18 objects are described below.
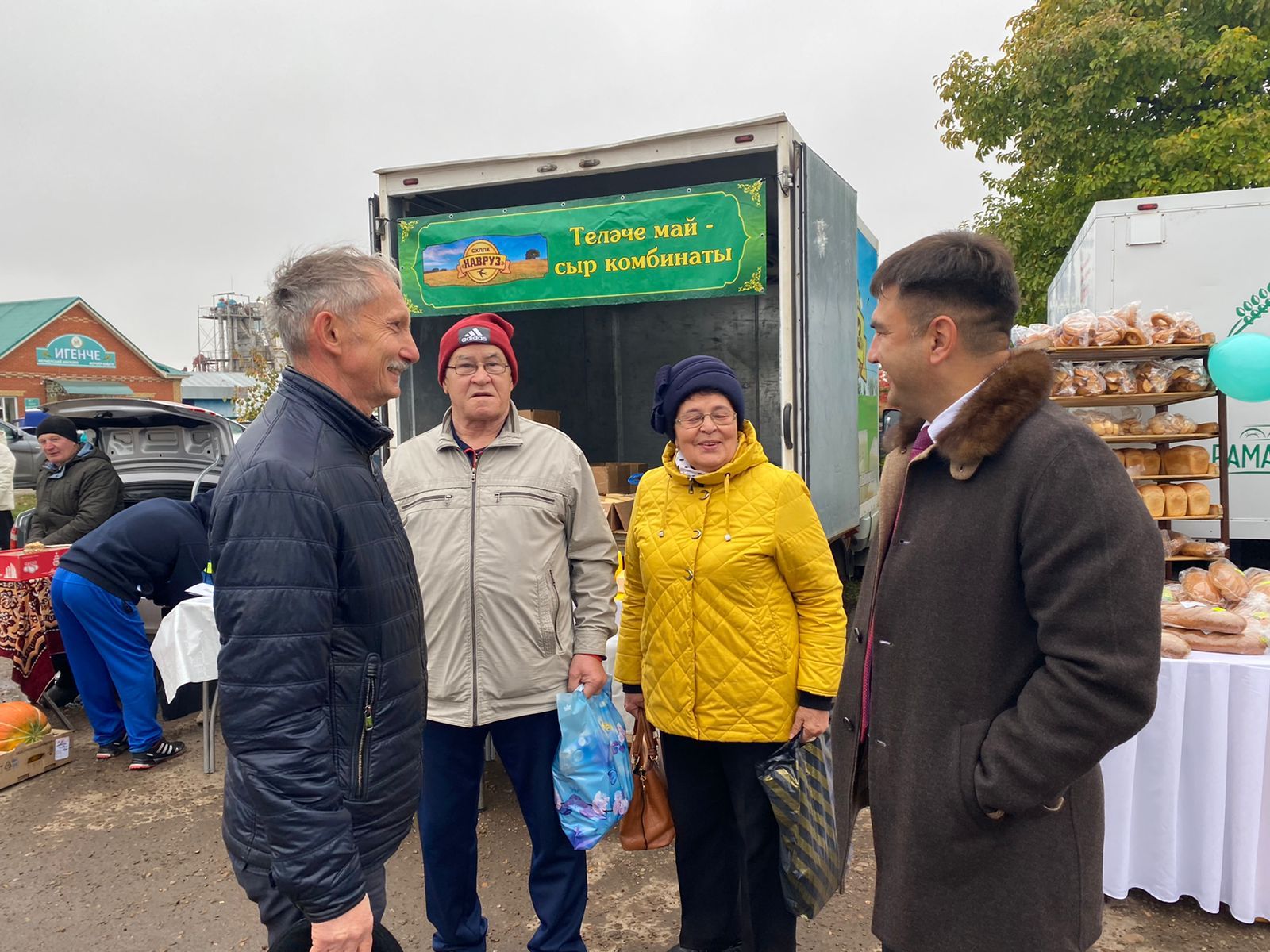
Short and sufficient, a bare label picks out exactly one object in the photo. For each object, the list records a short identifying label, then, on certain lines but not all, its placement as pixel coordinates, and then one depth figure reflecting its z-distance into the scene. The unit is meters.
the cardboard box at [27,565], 4.43
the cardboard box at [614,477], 5.65
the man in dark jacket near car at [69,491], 5.10
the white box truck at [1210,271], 4.47
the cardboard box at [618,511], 4.77
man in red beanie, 2.35
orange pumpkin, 4.16
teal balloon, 3.28
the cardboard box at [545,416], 5.53
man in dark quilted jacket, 1.36
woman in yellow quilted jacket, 2.23
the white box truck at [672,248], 4.05
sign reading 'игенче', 32.25
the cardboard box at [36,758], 4.09
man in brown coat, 1.28
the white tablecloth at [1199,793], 2.66
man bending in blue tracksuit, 4.13
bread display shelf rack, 3.56
